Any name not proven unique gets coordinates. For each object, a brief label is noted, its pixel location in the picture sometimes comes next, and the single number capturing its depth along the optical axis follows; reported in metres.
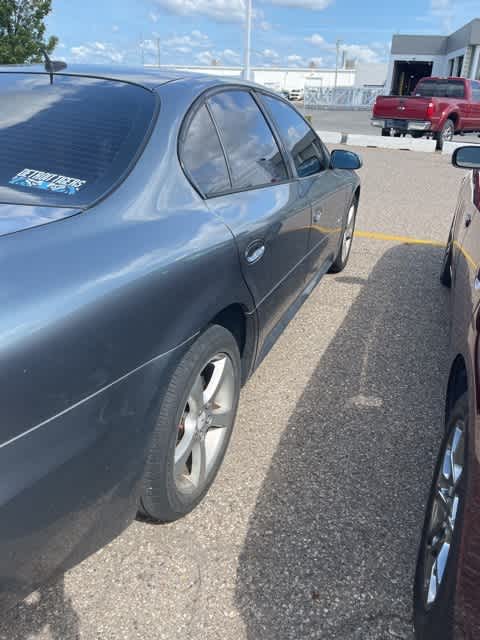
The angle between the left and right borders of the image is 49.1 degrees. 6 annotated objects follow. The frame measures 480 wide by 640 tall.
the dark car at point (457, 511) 1.26
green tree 12.24
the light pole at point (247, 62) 21.64
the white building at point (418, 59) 38.72
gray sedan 1.23
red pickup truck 14.54
